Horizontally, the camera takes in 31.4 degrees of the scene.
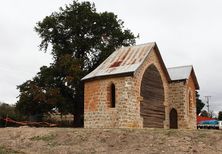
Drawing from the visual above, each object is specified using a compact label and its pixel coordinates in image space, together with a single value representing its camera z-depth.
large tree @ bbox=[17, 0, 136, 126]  40.38
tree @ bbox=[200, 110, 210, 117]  91.78
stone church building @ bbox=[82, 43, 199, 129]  28.75
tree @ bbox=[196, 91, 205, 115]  68.31
